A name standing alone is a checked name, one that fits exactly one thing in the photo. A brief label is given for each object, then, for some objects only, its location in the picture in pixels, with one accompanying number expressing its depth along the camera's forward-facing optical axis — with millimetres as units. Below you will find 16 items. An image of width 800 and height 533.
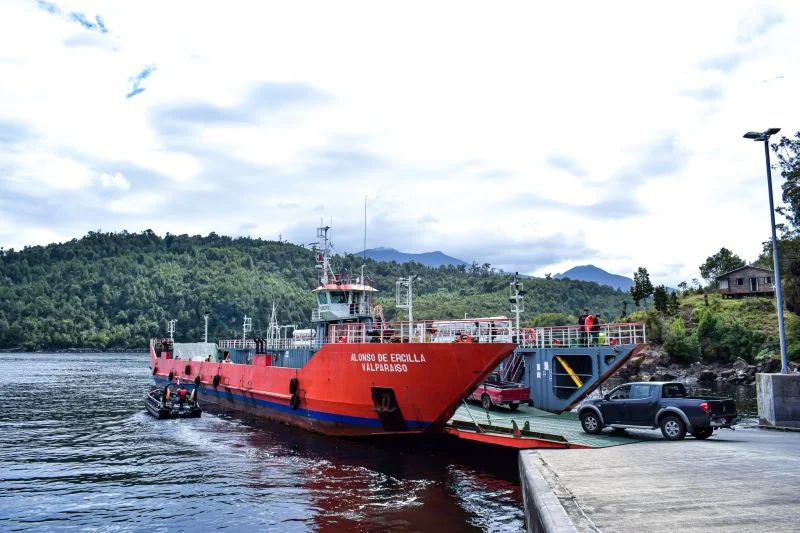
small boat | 31453
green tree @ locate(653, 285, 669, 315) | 68812
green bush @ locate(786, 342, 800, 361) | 46969
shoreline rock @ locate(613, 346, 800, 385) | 48406
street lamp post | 19109
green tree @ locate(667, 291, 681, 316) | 68625
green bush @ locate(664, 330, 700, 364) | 56750
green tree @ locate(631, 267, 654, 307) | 71000
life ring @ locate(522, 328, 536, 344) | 26662
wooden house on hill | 69188
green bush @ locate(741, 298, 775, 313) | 63766
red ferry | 19766
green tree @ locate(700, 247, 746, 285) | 92250
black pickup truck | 15844
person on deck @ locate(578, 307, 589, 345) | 25141
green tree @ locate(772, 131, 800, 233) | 27734
